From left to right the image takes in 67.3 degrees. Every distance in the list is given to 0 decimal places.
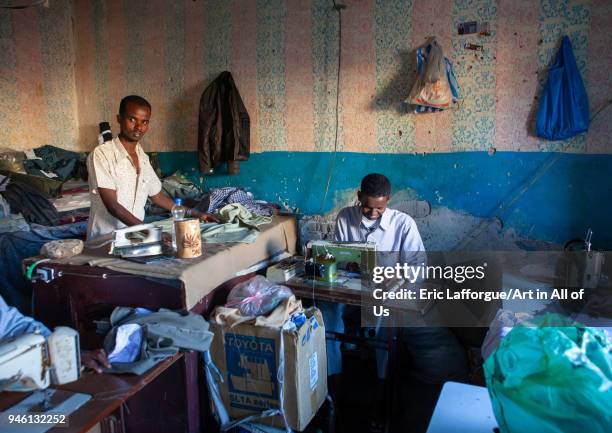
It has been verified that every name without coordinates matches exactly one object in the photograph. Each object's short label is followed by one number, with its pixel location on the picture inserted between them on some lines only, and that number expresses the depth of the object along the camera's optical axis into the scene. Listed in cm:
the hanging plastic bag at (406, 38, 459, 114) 312
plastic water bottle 258
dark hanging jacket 379
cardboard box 207
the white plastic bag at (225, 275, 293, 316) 223
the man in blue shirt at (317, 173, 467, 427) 270
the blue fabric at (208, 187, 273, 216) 362
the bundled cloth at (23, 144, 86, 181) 389
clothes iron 223
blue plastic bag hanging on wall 280
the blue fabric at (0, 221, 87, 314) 311
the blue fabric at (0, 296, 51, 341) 157
